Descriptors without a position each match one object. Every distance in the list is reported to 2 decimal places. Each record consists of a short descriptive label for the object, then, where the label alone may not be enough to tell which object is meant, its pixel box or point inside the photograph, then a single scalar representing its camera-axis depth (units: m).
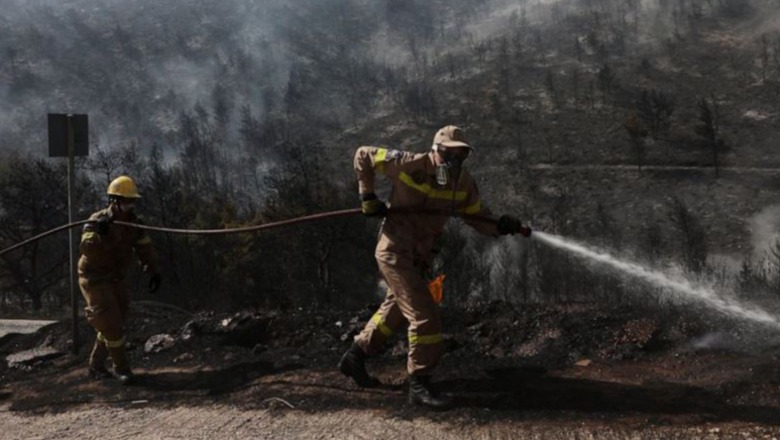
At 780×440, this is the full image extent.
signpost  6.84
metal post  6.82
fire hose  4.31
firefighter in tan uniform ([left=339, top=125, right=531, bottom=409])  4.16
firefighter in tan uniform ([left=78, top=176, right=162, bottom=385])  5.55
